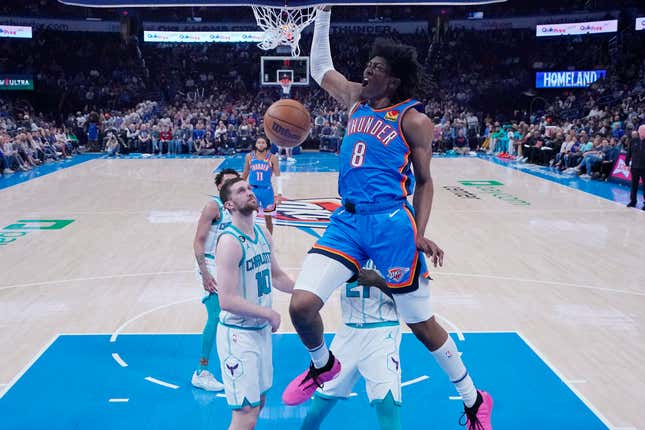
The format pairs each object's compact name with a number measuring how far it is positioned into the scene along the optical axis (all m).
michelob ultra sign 27.75
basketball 4.40
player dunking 3.18
